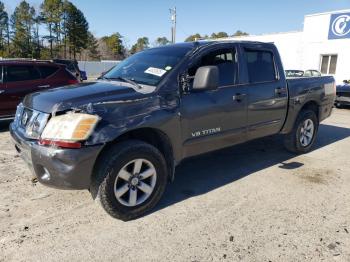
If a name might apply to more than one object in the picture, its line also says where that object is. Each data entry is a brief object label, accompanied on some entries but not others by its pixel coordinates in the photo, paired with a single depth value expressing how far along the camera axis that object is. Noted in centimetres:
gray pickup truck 325
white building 2152
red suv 794
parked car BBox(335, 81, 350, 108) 1290
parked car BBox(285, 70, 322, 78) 1599
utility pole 4279
